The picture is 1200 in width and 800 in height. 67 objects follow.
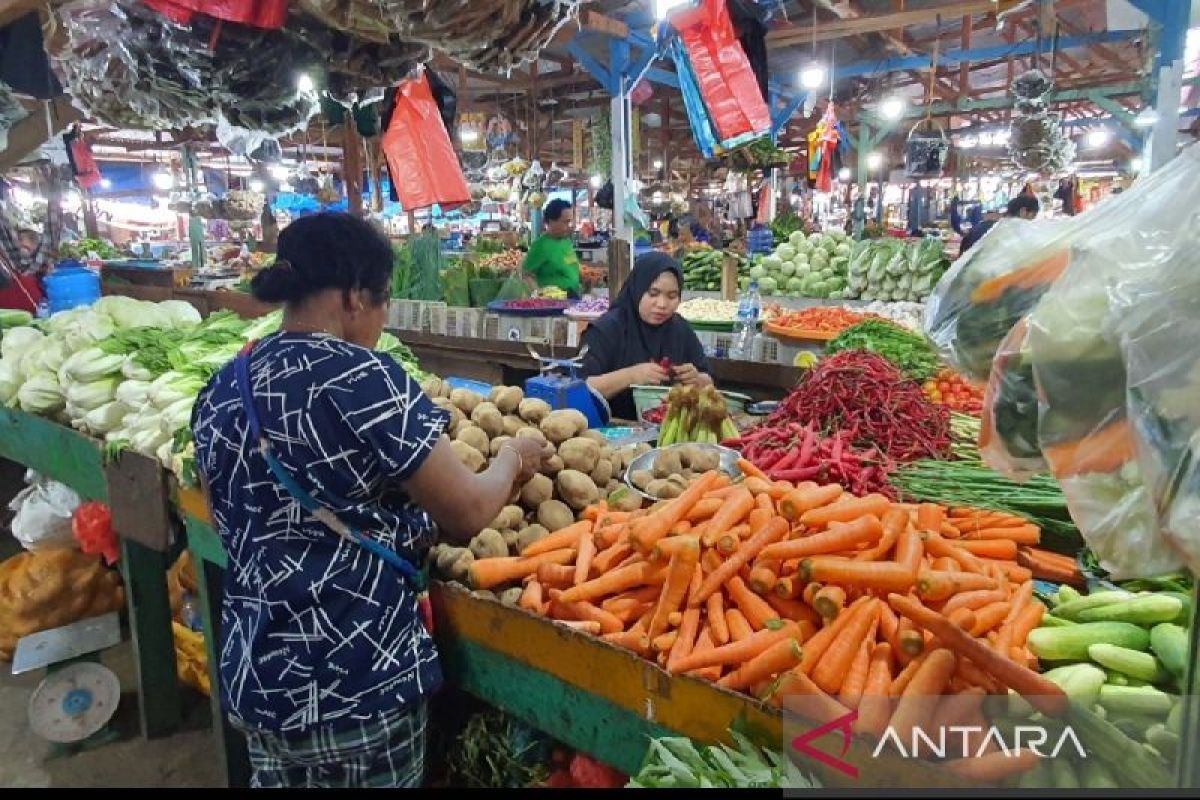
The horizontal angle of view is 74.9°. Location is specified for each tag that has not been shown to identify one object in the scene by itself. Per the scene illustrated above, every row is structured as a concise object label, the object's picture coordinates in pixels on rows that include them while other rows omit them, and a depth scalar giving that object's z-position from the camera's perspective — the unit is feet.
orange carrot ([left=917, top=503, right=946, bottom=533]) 7.28
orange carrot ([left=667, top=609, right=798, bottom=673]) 5.75
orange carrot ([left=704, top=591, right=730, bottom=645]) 6.05
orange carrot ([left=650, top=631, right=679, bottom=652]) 6.14
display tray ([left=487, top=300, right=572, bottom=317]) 23.29
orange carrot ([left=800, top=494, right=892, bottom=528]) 6.67
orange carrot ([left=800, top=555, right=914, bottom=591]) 5.88
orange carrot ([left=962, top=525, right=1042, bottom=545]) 7.30
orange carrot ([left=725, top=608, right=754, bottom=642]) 6.00
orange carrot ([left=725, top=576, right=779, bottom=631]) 6.10
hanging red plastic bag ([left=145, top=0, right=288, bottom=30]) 7.60
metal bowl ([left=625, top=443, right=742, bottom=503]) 9.12
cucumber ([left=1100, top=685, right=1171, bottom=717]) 4.89
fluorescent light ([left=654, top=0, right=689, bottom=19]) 14.94
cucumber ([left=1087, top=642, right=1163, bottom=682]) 5.15
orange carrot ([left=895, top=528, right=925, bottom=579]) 6.09
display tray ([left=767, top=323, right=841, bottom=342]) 18.65
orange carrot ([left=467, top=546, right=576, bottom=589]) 7.39
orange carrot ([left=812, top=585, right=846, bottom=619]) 5.68
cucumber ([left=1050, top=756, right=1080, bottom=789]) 4.48
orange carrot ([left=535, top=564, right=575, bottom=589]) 7.06
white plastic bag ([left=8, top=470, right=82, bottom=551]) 14.10
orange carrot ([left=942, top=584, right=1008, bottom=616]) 5.82
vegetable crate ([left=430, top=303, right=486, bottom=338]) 24.71
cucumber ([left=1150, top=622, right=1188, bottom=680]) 5.06
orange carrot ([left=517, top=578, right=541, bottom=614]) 6.97
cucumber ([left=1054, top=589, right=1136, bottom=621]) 5.76
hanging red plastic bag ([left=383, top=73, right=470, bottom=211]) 12.89
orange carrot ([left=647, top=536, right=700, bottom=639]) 6.42
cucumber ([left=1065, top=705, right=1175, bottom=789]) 4.34
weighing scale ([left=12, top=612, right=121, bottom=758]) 11.87
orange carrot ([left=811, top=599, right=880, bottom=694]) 5.40
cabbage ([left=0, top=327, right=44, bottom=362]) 14.79
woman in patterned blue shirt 5.71
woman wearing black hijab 13.26
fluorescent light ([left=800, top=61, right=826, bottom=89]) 26.35
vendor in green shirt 28.68
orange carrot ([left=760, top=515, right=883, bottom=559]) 6.29
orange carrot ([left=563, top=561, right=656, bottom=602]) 6.81
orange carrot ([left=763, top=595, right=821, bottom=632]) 6.09
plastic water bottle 20.67
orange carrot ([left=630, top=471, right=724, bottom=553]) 6.78
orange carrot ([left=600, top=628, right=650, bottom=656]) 6.19
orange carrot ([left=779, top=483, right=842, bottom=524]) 6.69
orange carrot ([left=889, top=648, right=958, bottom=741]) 4.94
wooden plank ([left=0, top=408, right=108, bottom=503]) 12.09
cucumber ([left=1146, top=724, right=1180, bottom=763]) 4.55
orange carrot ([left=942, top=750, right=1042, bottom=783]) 4.60
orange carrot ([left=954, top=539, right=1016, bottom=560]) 7.02
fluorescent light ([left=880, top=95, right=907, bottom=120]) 34.40
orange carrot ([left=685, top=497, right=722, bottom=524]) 7.39
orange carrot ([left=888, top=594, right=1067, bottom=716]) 4.85
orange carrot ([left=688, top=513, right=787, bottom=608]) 6.45
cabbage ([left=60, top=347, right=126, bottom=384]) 12.59
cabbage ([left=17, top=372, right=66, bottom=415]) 13.21
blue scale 11.88
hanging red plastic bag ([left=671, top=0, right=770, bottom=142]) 15.56
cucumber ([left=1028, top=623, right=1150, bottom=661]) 5.38
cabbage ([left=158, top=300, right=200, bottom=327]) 15.61
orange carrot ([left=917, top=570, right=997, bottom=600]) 5.76
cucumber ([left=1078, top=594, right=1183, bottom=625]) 5.40
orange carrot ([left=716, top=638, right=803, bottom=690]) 5.47
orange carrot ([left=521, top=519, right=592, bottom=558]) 7.69
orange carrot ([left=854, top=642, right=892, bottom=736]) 4.97
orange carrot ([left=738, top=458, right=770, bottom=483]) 8.21
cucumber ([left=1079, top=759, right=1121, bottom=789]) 4.44
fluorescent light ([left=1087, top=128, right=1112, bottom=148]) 52.27
